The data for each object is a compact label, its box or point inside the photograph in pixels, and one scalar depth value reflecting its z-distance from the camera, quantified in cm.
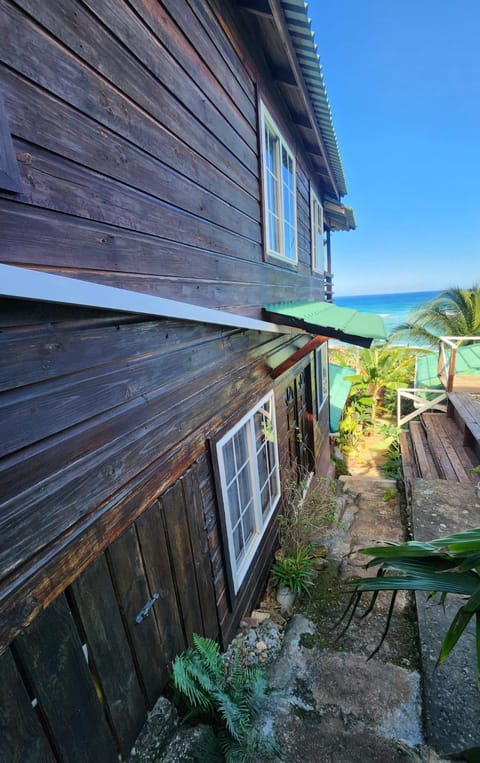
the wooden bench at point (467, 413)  590
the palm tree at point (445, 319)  1472
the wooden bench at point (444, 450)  556
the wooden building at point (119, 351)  121
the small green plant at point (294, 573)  371
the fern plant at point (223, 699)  181
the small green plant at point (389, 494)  648
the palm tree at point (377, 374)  1231
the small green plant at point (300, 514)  405
